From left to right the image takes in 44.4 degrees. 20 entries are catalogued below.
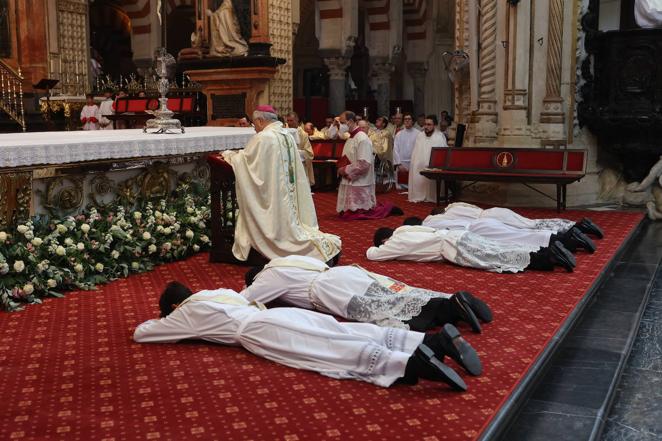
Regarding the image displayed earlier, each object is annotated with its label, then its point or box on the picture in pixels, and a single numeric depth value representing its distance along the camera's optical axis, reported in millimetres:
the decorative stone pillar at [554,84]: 11445
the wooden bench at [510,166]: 10406
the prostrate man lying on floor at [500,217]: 7758
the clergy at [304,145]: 12352
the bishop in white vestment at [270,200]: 6855
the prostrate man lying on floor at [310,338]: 3984
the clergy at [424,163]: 12219
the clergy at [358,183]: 10172
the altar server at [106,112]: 16719
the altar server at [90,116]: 16711
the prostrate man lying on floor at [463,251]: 6719
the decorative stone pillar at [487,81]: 11789
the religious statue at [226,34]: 15812
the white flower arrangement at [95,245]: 5781
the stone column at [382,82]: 21203
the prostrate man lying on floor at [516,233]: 7324
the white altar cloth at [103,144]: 5959
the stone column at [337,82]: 19312
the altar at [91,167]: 6016
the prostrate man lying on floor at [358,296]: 4879
